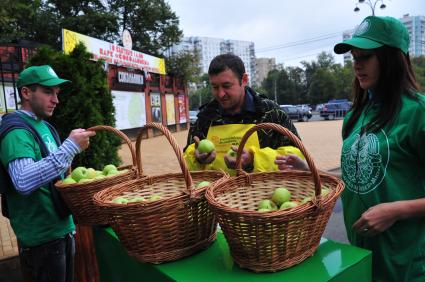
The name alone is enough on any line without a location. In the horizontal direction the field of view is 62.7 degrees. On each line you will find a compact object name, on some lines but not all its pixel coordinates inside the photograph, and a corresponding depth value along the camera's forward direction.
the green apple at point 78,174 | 2.07
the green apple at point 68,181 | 1.98
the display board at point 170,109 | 22.94
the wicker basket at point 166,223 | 1.33
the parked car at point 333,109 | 32.56
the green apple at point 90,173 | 2.08
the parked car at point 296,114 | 31.95
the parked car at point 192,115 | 28.80
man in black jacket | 2.30
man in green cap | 2.08
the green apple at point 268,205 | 1.39
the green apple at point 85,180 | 1.94
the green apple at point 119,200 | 1.51
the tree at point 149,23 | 29.42
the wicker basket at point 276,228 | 1.17
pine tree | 4.09
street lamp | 17.29
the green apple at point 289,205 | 1.26
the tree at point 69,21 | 26.60
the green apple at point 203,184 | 1.54
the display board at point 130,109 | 17.46
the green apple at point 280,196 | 1.47
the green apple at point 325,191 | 1.32
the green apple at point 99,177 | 1.96
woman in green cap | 1.49
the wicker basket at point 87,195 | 1.89
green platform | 1.28
